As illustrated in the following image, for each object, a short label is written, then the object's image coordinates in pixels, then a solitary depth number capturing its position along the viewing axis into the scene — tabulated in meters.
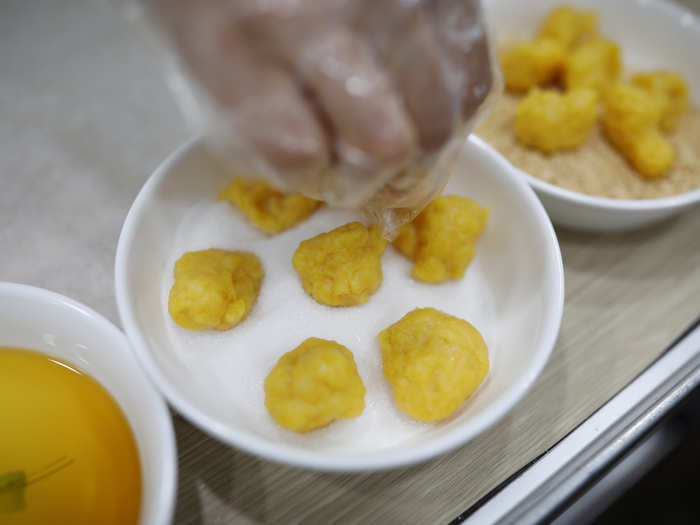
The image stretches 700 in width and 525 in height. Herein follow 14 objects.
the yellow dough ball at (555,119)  0.34
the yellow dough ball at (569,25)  0.39
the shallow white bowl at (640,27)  0.39
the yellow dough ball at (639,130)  0.34
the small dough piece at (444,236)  0.29
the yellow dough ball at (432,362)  0.25
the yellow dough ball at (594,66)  0.37
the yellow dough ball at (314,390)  0.25
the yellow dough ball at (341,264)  0.28
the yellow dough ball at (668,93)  0.36
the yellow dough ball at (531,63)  0.37
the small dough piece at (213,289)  0.27
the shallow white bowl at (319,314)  0.24
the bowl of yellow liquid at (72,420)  0.24
